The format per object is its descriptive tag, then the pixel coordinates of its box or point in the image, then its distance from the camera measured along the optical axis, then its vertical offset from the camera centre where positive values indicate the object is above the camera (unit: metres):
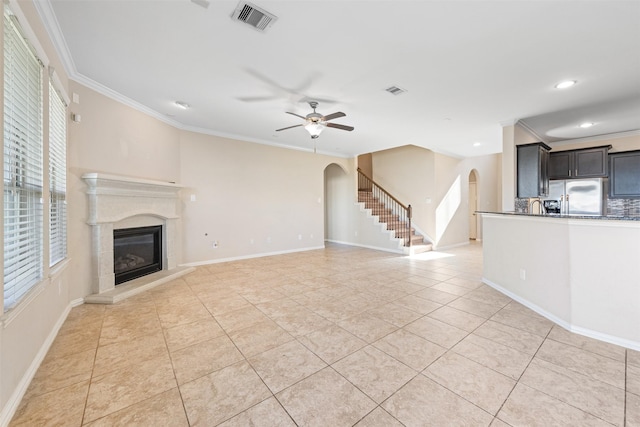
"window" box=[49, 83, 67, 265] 2.75 +0.43
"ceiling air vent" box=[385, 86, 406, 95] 3.57 +1.70
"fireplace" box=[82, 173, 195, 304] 3.63 -0.26
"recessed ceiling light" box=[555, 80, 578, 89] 3.33 +1.66
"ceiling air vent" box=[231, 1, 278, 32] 2.15 +1.70
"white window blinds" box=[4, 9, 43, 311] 1.79 +0.38
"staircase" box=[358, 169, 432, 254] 7.33 +0.05
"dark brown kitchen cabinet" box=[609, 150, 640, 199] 4.78 +0.67
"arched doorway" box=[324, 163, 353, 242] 8.70 +0.38
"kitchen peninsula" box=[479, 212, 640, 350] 2.42 -0.65
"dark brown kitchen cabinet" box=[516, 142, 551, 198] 4.58 +0.75
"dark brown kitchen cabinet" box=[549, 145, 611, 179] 5.02 +0.96
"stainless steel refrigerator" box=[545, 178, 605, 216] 5.27 +0.34
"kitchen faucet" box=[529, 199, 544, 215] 5.67 +0.14
